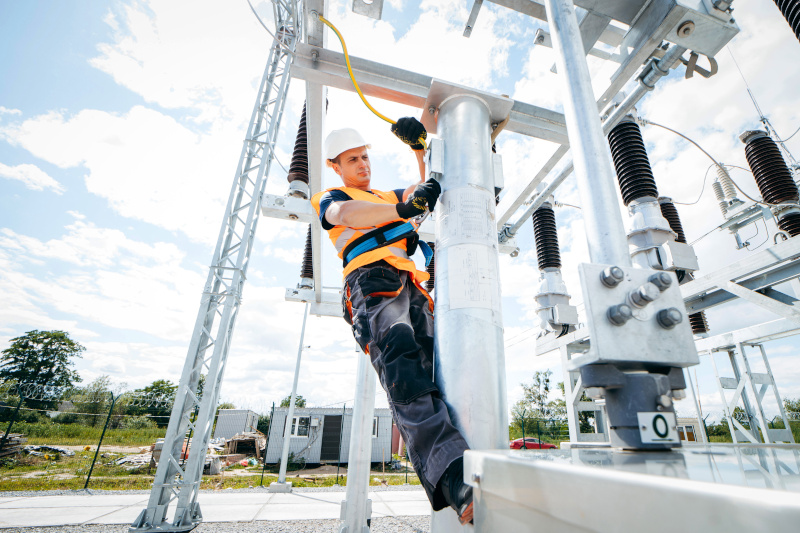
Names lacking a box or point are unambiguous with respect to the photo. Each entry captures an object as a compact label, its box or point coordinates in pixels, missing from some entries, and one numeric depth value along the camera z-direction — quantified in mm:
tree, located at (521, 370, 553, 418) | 50469
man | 1402
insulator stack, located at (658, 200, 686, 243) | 5598
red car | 16372
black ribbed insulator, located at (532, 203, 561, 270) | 5422
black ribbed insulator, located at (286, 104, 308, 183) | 5430
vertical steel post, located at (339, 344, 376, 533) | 5211
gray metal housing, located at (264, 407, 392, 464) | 23188
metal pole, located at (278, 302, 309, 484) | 11383
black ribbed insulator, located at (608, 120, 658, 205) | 3365
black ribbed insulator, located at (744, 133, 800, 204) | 5344
